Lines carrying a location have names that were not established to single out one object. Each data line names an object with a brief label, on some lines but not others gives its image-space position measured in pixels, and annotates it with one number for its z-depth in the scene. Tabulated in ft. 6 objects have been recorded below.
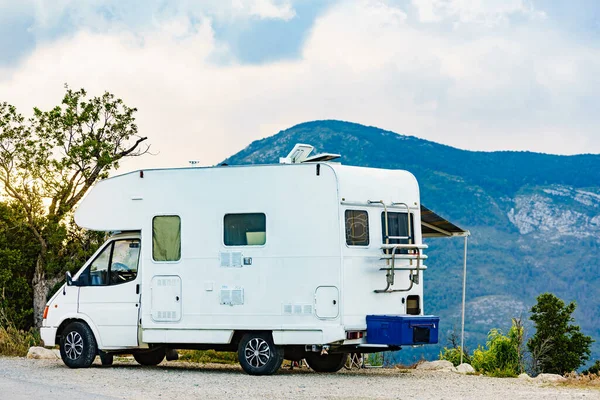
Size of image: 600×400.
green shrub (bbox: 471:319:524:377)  61.62
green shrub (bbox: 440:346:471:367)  66.85
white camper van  47.21
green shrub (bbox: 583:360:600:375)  84.30
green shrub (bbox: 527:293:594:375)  88.17
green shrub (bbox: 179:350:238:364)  61.52
